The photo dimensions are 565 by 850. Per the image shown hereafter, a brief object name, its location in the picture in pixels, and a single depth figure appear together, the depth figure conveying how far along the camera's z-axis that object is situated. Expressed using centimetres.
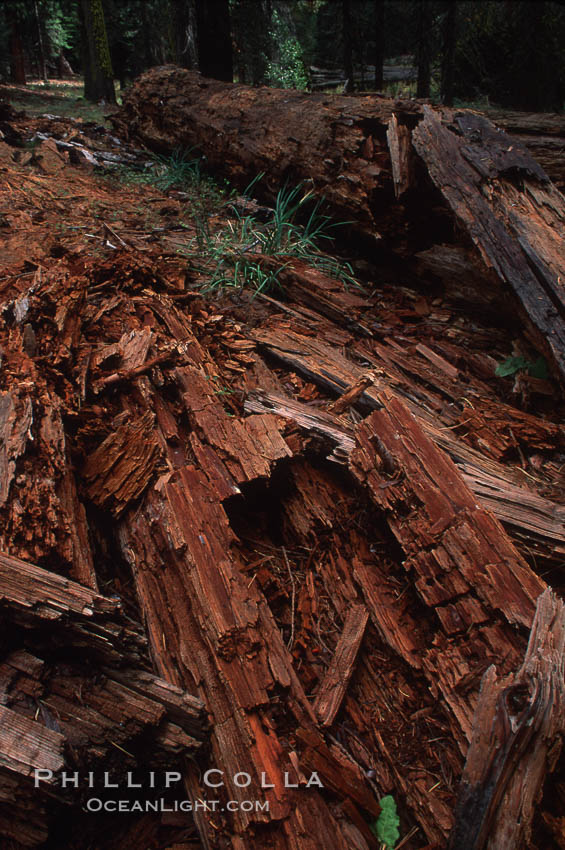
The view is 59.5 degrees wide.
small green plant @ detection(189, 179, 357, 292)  353
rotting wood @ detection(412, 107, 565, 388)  266
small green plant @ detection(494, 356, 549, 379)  283
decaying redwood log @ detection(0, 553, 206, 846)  139
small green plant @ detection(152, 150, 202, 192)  563
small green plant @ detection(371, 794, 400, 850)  143
